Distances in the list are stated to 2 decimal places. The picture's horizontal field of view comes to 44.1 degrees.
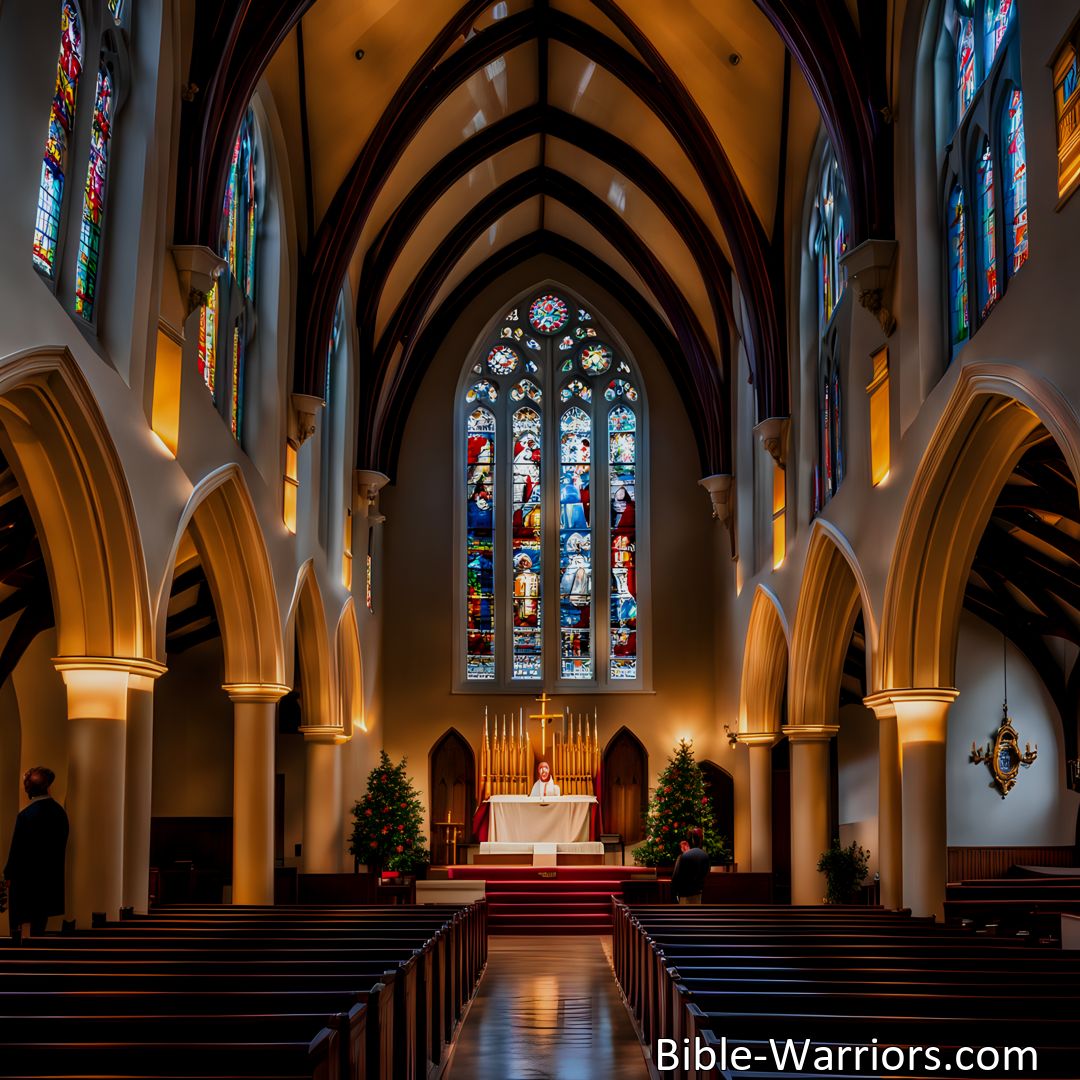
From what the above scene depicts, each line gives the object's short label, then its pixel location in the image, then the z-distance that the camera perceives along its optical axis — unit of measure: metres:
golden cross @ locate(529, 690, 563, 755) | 22.11
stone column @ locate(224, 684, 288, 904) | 14.18
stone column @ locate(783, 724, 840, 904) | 15.93
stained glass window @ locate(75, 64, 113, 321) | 9.75
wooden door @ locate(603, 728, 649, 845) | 23.02
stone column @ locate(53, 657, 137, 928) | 9.56
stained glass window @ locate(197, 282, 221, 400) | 12.49
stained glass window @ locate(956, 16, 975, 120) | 10.64
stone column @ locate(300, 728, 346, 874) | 18.45
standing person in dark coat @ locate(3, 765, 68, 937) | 8.16
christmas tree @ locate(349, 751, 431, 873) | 19.38
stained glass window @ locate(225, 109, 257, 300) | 13.59
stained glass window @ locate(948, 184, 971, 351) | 10.68
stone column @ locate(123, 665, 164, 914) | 10.31
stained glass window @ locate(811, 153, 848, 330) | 14.37
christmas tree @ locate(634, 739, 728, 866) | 19.27
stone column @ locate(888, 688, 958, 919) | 11.45
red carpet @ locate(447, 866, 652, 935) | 17.95
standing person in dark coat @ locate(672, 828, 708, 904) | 13.16
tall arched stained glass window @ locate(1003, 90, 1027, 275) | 9.37
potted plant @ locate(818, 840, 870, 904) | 14.98
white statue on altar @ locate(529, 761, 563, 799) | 21.20
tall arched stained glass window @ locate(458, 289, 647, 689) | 24.02
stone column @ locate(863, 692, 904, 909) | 12.54
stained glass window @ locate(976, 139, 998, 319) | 10.01
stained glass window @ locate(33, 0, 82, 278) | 9.05
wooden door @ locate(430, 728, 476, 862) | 23.12
